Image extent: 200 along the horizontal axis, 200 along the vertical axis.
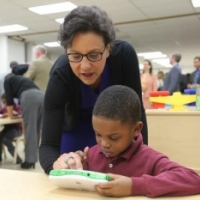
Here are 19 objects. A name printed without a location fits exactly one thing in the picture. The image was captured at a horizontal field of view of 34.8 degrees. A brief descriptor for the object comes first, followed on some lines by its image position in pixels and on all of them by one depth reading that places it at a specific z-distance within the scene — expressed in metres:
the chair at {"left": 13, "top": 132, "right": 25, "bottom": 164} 3.93
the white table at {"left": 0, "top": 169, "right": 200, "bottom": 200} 0.75
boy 0.75
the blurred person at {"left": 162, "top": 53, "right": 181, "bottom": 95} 4.80
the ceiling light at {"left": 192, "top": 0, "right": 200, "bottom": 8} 5.55
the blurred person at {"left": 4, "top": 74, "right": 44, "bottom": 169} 3.56
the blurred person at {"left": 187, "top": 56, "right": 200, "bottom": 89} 5.35
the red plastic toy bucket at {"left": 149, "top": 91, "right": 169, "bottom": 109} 3.08
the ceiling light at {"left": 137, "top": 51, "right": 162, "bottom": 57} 12.30
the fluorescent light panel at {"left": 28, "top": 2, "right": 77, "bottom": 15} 5.49
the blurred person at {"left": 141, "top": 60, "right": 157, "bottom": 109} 4.98
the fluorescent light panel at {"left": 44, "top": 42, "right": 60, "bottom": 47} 9.49
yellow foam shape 2.77
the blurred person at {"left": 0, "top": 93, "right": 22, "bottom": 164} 4.12
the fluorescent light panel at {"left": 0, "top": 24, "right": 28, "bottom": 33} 7.17
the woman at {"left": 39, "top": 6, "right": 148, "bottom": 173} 1.00
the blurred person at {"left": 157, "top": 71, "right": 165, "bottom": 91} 9.31
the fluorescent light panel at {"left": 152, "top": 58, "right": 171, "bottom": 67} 14.66
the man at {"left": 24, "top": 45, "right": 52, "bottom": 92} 4.14
